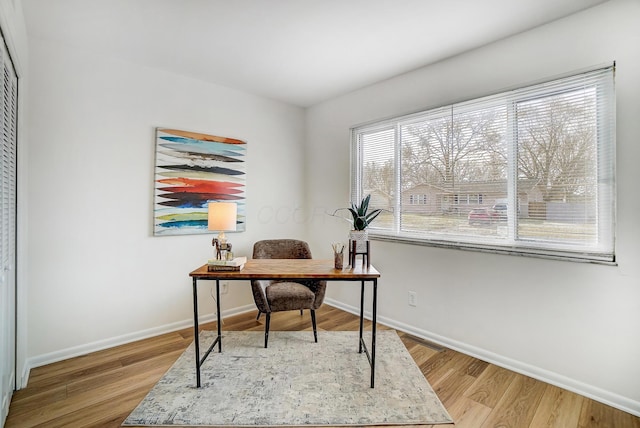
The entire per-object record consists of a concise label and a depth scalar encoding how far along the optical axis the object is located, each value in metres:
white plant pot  2.28
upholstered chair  2.67
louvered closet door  1.69
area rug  1.76
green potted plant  2.27
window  2.00
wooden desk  2.02
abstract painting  2.95
